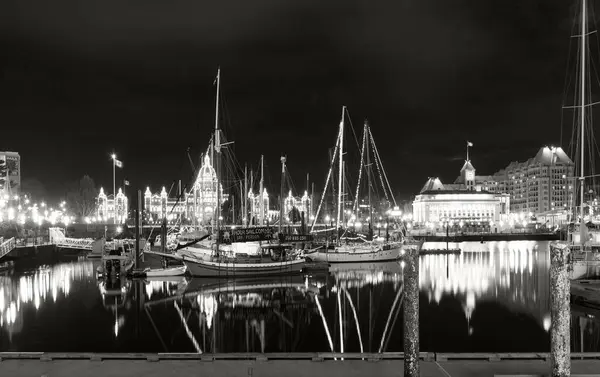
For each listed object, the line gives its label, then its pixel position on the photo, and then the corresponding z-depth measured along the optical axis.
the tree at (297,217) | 120.62
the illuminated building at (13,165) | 159.09
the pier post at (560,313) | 12.31
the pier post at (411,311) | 12.62
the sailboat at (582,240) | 34.72
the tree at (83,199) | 154.75
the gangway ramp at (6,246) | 53.66
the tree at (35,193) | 164.38
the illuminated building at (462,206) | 189.12
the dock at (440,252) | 73.94
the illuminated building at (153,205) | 133.65
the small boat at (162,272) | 43.34
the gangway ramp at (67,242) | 70.90
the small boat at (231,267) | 42.69
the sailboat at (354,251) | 57.69
